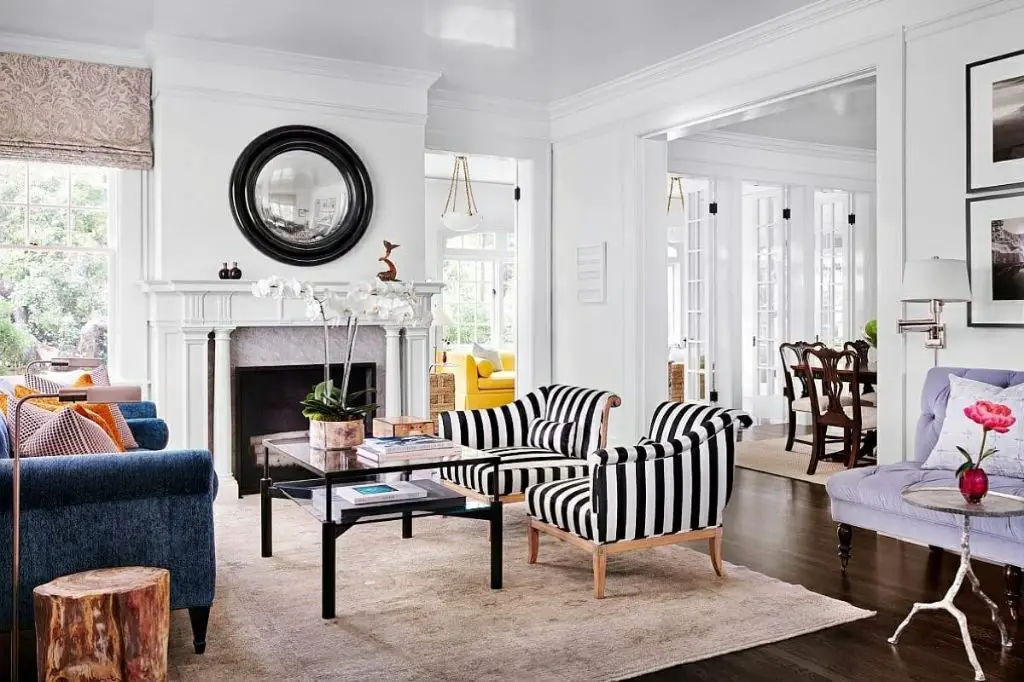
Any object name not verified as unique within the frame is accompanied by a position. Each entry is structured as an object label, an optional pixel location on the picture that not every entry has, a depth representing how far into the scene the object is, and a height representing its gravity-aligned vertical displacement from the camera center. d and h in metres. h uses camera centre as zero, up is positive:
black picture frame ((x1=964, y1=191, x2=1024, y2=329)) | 4.30 +0.37
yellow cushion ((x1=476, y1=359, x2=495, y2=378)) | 9.71 -0.39
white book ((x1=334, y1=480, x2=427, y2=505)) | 3.78 -0.69
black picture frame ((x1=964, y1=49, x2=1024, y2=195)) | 4.34 +1.02
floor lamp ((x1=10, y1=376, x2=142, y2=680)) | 2.52 -0.37
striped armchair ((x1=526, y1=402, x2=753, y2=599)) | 3.75 -0.72
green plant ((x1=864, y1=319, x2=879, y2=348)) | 7.25 +0.01
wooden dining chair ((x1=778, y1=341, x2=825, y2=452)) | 7.07 -0.49
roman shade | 5.52 +1.40
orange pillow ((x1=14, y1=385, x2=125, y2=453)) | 4.13 -0.37
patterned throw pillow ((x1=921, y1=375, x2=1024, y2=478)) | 3.69 -0.44
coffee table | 3.54 -0.74
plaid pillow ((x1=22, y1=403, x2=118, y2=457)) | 3.25 -0.39
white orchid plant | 4.05 +0.12
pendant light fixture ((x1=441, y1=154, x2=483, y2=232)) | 9.52 +1.52
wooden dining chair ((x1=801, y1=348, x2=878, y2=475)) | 6.49 -0.56
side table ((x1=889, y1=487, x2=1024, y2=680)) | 2.85 -0.57
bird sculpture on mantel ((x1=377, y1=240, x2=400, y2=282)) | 5.00 +0.33
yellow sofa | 9.62 -0.59
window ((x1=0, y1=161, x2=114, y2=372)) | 5.66 +0.47
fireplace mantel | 5.75 -0.09
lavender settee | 3.46 -0.75
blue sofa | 2.81 -0.61
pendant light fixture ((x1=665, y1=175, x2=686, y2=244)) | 8.55 +1.14
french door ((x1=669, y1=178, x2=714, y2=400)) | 8.58 +0.44
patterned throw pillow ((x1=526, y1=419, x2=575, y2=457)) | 5.07 -0.60
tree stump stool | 2.61 -0.88
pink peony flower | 2.89 -0.27
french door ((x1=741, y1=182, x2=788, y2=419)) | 8.98 +0.42
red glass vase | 2.91 -0.50
